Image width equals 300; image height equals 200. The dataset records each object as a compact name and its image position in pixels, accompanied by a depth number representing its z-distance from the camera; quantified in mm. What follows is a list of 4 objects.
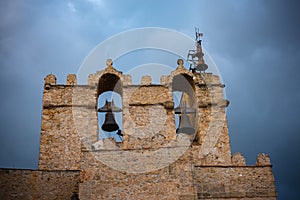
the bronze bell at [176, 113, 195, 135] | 16719
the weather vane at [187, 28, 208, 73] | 19812
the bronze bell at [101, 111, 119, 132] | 16500
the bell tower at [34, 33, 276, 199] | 11398
